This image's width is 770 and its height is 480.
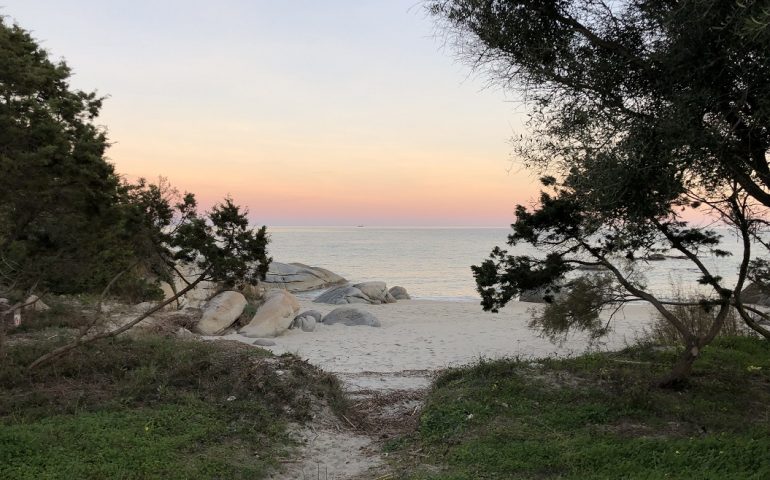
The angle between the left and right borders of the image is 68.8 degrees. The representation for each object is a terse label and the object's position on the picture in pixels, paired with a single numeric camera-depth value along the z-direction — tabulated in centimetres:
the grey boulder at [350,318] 1903
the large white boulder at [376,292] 2838
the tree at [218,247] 789
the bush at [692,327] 1191
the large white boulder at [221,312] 1642
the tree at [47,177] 759
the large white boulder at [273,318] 1638
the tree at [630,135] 534
